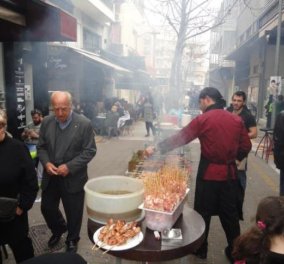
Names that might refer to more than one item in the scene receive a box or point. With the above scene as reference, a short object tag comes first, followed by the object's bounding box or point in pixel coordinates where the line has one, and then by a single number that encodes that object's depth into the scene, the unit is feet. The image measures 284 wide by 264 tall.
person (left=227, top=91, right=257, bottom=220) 15.28
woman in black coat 8.86
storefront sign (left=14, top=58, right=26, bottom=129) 23.62
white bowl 7.61
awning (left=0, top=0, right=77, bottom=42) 12.91
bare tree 32.95
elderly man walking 11.50
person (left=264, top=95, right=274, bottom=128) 45.66
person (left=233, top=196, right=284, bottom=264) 5.79
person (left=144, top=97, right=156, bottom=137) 42.42
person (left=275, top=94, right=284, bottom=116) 40.11
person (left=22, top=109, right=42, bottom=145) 19.60
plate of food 7.13
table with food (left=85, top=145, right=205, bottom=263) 7.25
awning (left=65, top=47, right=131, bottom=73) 36.35
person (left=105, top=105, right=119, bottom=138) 42.50
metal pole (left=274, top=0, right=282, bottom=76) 36.45
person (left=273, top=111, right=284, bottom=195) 14.74
